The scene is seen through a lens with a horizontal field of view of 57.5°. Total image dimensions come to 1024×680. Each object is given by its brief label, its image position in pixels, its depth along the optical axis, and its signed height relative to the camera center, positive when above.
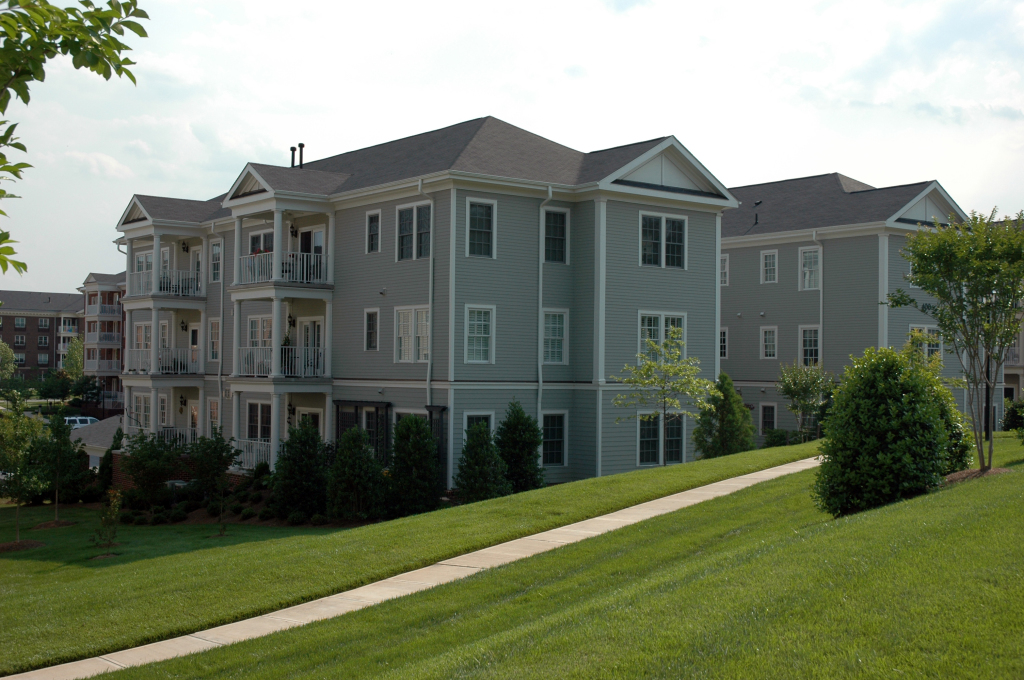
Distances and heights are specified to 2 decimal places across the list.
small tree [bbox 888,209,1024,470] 14.47 +1.33
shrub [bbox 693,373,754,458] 28.02 -1.97
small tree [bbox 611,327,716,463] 26.17 -0.52
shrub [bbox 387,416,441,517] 24.45 -2.99
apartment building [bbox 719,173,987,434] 35.19 +3.45
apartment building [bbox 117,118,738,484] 26.81 +2.33
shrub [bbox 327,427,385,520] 24.53 -3.30
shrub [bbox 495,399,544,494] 25.38 -2.37
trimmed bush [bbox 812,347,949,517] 12.77 -1.05
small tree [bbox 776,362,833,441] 33.56 -0.94
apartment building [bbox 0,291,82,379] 116.94 +3.57
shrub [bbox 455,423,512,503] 23.94 -2.86
